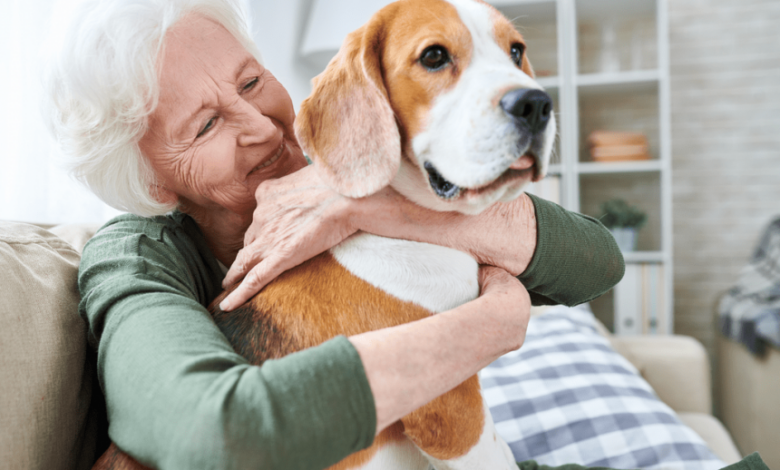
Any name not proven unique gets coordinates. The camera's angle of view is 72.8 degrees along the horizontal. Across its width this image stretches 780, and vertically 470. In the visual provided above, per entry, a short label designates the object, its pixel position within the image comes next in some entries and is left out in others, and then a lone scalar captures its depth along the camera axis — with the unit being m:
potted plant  3.51
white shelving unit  3.46
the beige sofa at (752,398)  2.66
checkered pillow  1.61
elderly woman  0.58
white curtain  1.55
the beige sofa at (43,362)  0.76
